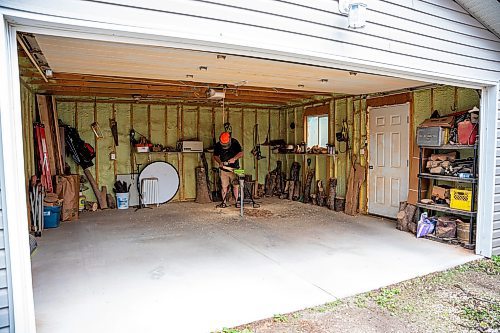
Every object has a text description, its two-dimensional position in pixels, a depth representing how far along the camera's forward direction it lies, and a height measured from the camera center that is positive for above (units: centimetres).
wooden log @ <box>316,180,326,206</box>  775 -113
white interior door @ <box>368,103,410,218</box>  607 -27
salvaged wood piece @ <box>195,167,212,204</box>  831 -101
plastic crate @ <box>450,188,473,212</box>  473 -79
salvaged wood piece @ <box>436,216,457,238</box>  497 -123
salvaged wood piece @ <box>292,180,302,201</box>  859 -113
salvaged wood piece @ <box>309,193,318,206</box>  794 -127
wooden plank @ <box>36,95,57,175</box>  658 +42
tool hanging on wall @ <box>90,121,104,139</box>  755 +40
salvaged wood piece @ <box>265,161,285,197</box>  926 -101
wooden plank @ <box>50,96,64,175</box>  677 +17
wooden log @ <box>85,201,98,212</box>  738 -125
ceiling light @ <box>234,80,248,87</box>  545 +103
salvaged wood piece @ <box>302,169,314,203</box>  829 -104
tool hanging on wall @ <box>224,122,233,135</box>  836 +47
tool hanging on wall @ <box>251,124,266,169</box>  932 +3
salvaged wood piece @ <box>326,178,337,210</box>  739 -105
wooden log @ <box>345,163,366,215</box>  687 -87
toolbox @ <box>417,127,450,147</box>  501 +11
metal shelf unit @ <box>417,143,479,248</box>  464 -57
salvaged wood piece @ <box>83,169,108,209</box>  750 -88
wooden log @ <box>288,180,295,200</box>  868 -111
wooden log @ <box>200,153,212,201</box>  847 -49
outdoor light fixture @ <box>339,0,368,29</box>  303 +118
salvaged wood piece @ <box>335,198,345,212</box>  717 -126
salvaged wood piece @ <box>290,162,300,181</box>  888 -69
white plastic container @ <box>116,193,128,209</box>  759 -116
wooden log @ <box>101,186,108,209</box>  759 -107
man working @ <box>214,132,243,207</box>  754 -26
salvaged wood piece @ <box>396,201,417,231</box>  554 -121
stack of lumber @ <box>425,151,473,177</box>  483 -31
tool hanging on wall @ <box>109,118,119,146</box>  774 +44
